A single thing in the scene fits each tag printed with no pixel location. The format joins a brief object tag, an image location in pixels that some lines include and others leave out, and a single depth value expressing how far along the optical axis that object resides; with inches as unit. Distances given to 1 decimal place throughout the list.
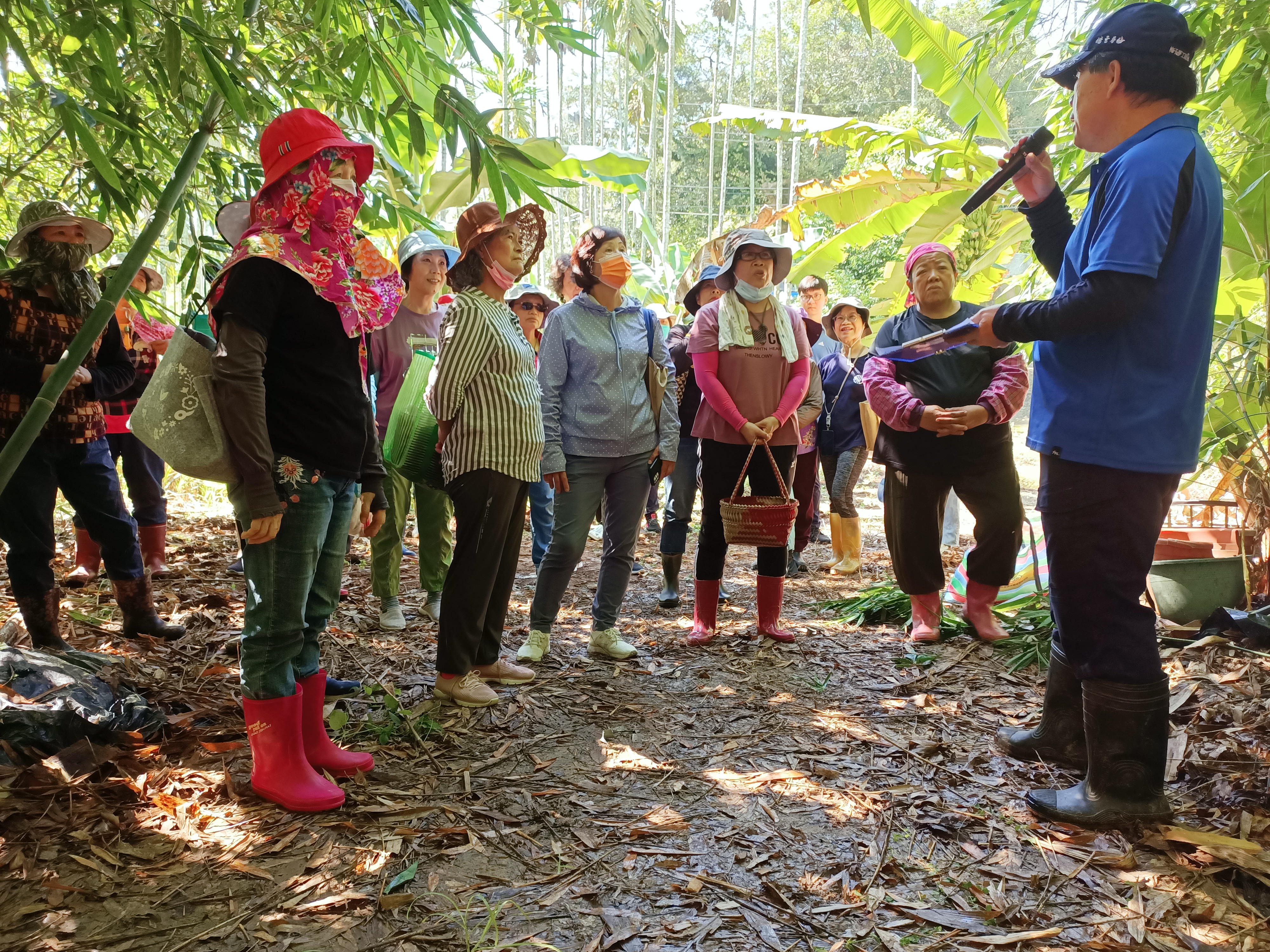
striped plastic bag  181.0
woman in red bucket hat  88.4
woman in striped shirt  127.6
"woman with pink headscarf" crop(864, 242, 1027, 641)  159.3
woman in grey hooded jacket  154.9
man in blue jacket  87.9
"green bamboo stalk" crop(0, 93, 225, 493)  102.0
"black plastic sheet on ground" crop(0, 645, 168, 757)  101.7
